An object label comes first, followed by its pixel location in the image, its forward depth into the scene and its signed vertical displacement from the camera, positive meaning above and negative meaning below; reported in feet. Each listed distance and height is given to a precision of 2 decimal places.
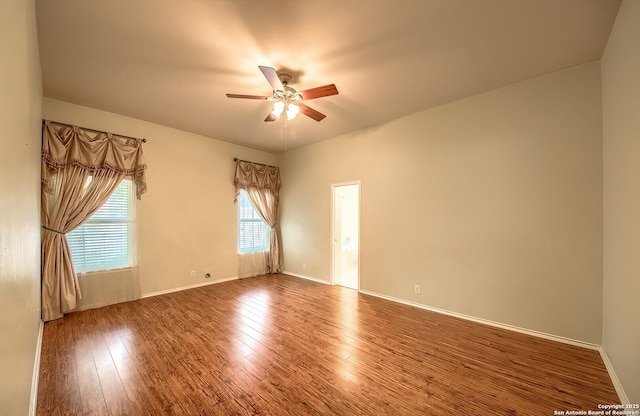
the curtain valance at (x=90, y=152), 10.25 +2.79
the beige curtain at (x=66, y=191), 10.12 +0.91
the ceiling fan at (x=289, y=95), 8.03 +4.12
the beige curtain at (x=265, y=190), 17.27 +1.44
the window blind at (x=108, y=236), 11.25 -1.30
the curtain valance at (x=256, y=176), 17.08 +2.50
